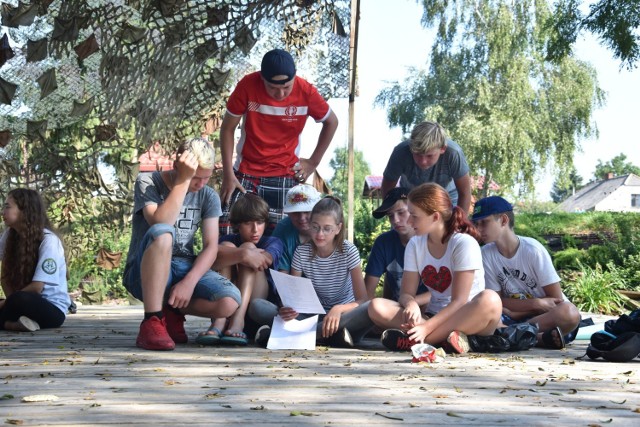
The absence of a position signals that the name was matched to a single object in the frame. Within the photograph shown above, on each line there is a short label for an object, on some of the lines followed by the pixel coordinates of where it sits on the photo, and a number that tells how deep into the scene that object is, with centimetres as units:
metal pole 792
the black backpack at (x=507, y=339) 505
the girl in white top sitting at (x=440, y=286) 485
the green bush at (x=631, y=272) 1134
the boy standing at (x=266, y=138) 627
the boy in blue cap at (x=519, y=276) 551
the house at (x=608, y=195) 8906
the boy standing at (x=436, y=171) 614
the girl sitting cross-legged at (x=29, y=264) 616
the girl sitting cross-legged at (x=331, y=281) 526
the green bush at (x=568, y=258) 1255
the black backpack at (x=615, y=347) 450
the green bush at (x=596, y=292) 994
